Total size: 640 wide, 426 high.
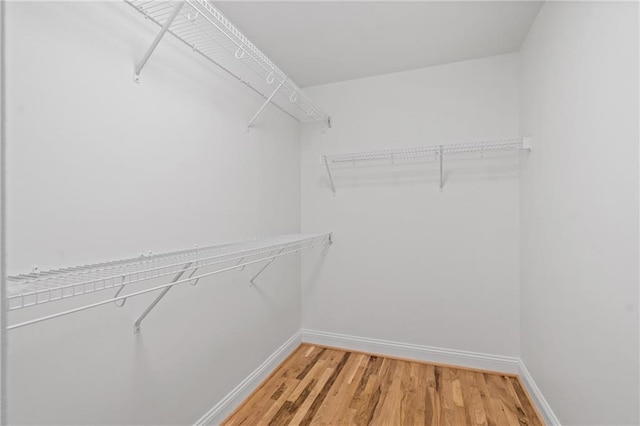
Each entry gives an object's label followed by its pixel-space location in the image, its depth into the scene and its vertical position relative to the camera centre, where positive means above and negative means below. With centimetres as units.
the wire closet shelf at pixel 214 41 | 114 +83
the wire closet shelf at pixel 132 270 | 81 -19
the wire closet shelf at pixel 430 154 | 201 +46
